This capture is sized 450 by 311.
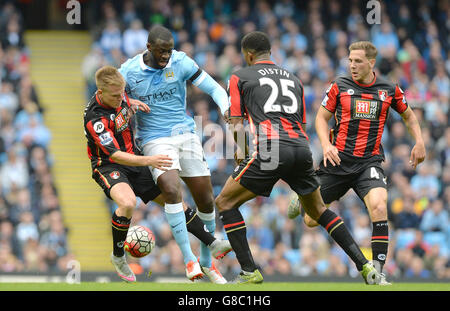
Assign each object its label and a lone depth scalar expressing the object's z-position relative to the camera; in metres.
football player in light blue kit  18.30
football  18.37
